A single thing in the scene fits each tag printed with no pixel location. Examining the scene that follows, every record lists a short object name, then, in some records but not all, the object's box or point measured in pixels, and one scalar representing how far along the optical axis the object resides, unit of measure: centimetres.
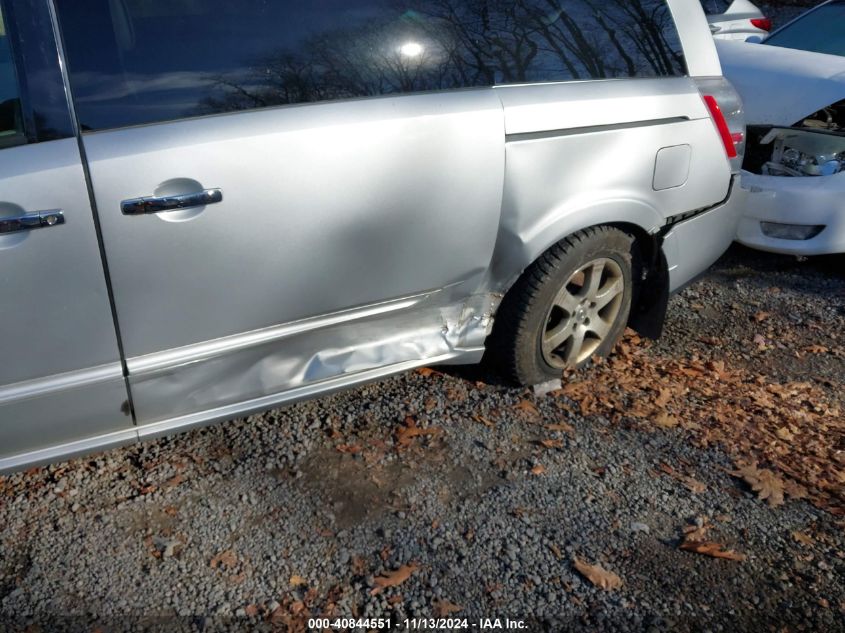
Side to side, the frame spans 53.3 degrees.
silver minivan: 243
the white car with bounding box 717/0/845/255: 477
